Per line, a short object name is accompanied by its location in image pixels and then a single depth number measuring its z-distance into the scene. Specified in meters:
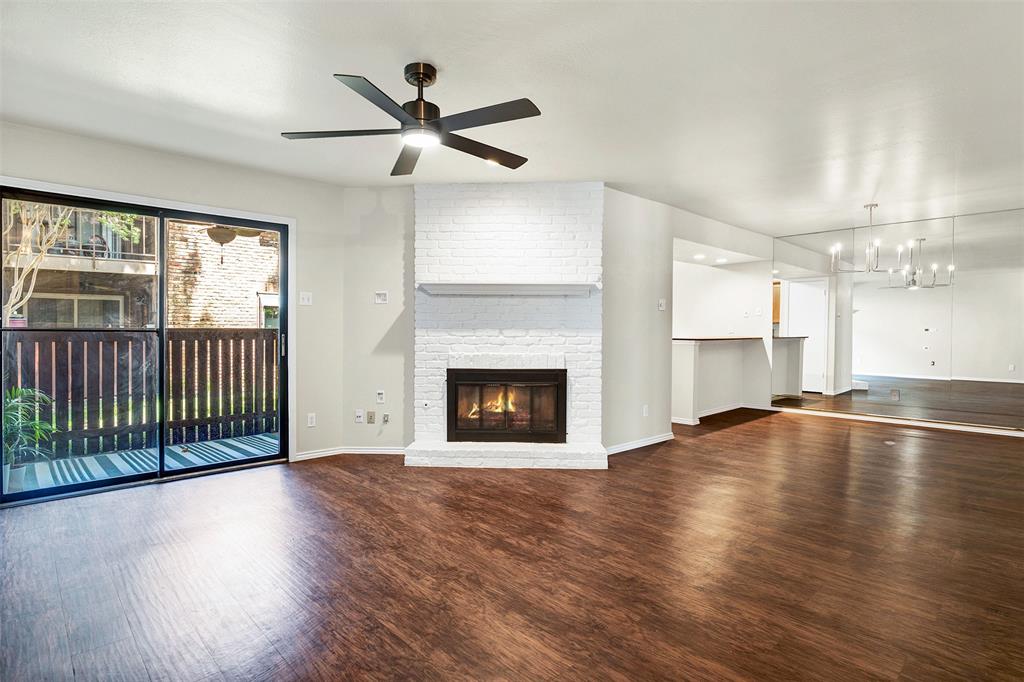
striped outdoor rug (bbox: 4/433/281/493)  3.46
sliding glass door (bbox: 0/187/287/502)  3.44
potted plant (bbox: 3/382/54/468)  3.36
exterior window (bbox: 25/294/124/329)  3.46
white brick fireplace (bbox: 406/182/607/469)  4.34
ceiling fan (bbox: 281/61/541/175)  2.15
